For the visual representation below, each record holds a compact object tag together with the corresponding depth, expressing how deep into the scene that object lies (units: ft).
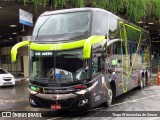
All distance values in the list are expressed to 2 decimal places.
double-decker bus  33.27
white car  75.92
